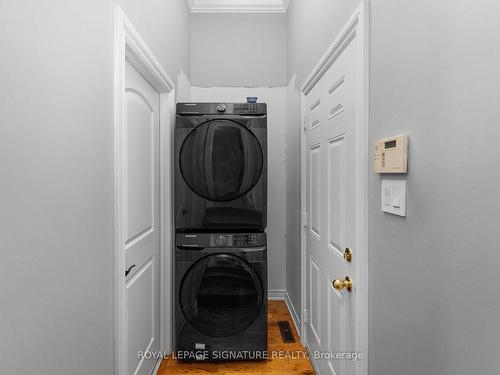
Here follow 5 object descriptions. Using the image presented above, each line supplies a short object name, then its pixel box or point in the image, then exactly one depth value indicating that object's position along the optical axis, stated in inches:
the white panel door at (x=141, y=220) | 62.2
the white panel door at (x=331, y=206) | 54.1
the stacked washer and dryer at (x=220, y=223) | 82.8
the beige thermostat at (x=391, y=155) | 36.6
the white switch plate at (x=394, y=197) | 37.2
